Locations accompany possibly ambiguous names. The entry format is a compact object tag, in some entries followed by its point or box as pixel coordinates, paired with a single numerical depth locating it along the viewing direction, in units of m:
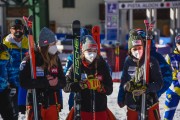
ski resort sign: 28.82
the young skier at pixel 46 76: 8.41
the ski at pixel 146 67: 8.27
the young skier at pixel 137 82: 8.34
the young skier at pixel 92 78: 8.69
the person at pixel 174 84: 10.99
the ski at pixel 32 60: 8.34
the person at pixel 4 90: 10.02
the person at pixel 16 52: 10.81
